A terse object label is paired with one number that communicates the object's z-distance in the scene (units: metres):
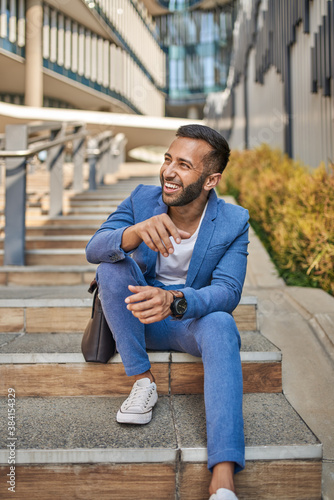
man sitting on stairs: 1.50
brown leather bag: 1.88
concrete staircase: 1.53
